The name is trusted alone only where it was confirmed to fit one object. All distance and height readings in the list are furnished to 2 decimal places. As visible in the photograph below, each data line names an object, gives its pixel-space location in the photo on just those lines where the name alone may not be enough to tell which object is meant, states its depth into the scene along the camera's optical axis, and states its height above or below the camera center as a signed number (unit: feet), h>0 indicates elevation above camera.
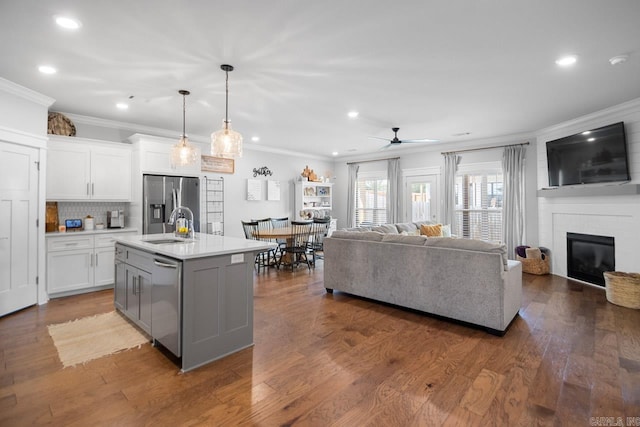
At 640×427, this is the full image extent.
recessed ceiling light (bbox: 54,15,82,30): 7.60 +4.80
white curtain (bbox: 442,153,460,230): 22.75 +1.98
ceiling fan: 17.81 +4.99
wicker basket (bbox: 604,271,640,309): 12.56 -2.96
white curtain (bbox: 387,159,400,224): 25.76 +2.26
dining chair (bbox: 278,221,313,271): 19.24 -1.35
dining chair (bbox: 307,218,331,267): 20.63 -1.08
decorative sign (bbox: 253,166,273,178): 23.84 +3.53
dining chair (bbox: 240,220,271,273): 18.57 -0.97
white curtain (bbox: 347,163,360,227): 28.71 +2.01
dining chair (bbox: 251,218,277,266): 21.04 -0.76
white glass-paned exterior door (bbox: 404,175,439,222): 23.98 +1.49
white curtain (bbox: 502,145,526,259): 19.93 +1.31
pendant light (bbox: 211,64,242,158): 10.59 +2.55
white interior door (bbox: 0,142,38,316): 11.78 -0.33
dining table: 18.35 -1.02
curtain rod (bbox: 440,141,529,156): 19.93 +4.64
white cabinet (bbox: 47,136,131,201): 14.37 +2.32
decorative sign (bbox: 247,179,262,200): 23.16 +2.10
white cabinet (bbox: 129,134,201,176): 16.24 +3.34
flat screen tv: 14.39 +2.93
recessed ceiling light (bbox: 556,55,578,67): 9.71 +4.87
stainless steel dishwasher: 7.95 -2.28
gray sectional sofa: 10.22 -2.13
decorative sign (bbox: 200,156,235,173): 20.70 +3.57
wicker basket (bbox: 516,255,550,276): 18.35 -2.87
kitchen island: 7.93 -2.10
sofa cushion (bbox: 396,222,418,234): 18.61 -0.63
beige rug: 8.82 -3.71
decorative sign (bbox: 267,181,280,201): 24.59 +2.13
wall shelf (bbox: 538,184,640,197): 13.97 +1.26
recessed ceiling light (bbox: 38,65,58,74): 10.29 +4.92
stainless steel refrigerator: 16.31 +1.06
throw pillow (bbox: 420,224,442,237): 18.61 -0.78
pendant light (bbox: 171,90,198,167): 12.25 +2.49
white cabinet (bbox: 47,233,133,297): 13.82 -2.04
